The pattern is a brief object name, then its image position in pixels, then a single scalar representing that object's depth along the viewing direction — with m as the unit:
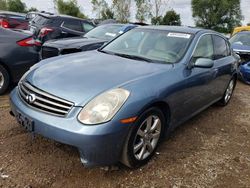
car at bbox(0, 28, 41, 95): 3.48
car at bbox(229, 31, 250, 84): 5.35
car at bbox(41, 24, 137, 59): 4.15
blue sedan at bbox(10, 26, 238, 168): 1.78
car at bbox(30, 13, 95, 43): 6.09
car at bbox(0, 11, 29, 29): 8.66
